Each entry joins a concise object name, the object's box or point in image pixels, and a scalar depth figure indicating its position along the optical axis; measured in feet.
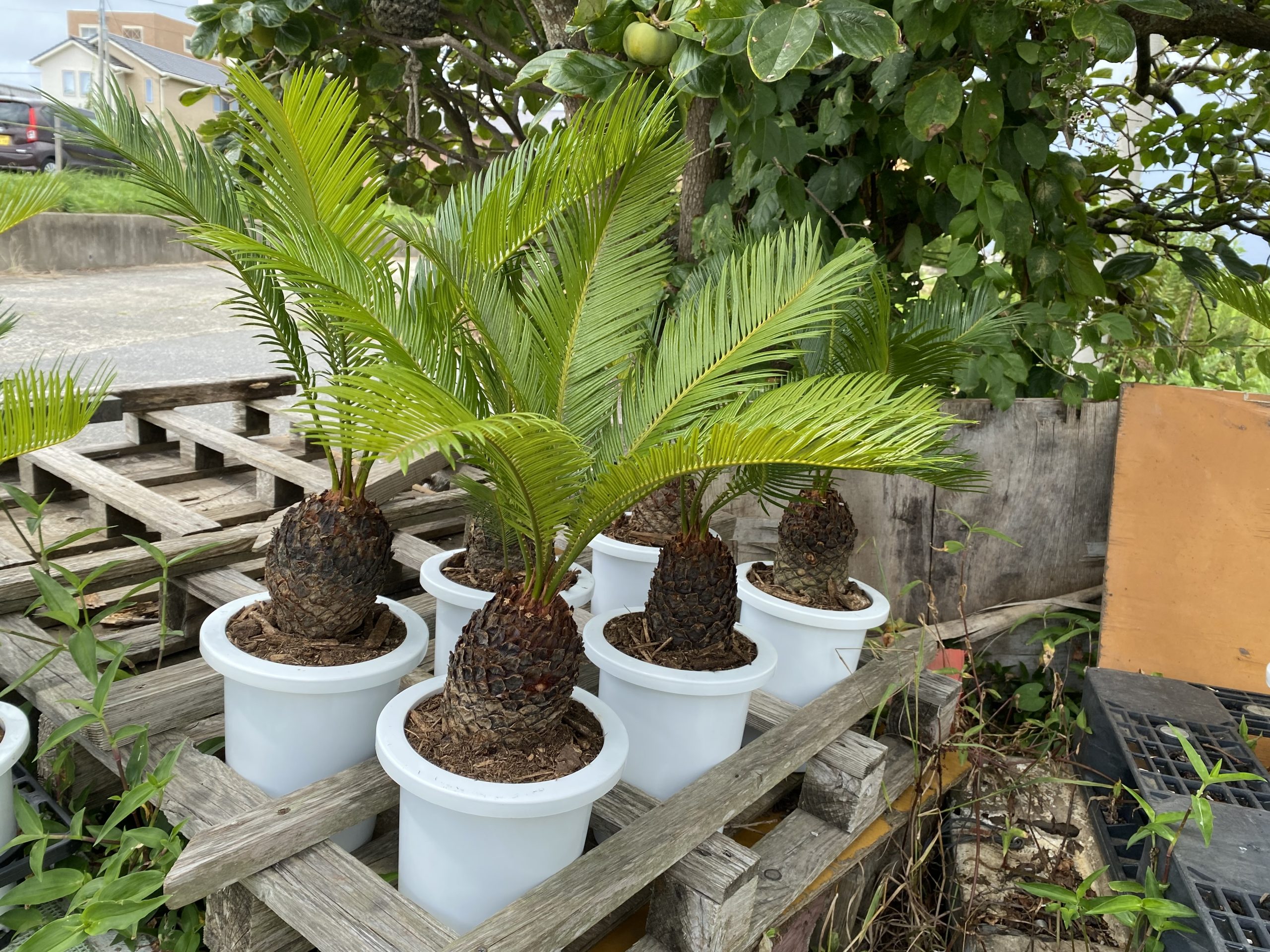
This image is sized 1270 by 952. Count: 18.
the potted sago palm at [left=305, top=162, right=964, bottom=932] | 3.82
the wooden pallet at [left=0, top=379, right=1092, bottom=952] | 4.05
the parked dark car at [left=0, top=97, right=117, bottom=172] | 45.78
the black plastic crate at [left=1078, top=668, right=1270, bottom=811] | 5.49
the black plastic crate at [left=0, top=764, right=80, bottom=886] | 4.71
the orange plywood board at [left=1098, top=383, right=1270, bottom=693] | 7.36
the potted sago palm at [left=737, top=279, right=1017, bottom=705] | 6.43
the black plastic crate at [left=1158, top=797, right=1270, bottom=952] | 4.41
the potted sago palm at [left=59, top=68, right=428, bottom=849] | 4.83
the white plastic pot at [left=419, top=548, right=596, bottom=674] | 5.91
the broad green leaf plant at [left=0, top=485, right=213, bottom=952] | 4.22
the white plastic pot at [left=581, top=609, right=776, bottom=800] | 5.26
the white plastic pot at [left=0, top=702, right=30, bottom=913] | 4.49
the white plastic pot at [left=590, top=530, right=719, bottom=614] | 7.44
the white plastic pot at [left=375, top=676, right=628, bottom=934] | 4.09
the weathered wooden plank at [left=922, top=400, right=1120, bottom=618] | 8.30
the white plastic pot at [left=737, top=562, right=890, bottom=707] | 6.45
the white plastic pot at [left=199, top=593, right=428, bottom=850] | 4.85
